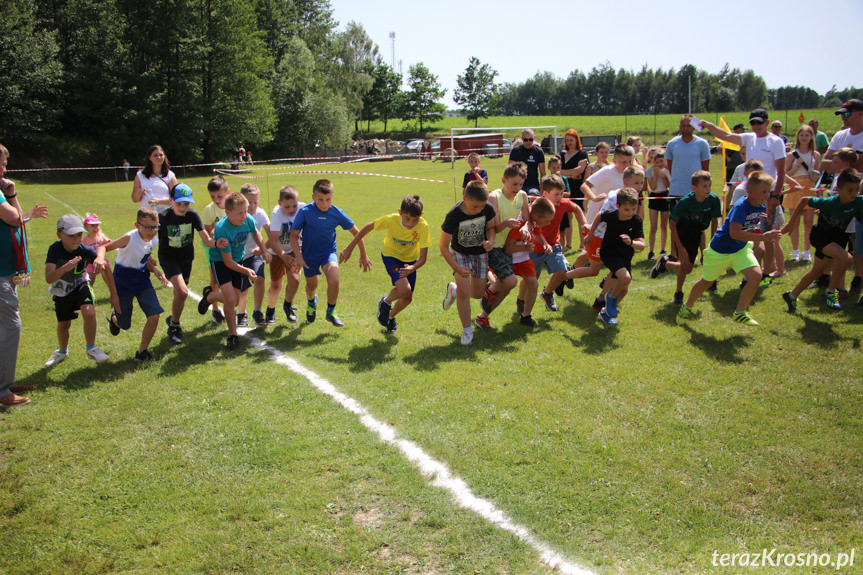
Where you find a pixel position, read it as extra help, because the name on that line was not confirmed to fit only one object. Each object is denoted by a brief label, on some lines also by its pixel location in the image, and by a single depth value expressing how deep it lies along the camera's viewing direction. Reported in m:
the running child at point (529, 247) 6.71
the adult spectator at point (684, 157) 8.91
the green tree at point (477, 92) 90.56
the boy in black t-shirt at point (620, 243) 6.62
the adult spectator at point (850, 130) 7.78
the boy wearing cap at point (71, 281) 5.55
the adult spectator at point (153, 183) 8.40
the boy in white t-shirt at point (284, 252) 7.06
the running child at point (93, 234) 6.36
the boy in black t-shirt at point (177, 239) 6.69
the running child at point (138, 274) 6.16
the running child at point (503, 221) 6.68
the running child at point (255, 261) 7.12
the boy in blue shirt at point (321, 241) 6.85
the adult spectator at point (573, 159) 10.14
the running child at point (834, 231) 6.69
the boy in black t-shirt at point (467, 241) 6.17
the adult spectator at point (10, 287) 5.02
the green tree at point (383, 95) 86.38
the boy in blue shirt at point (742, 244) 6.38
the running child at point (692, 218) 7.05
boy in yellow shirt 6.62
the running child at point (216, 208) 7.33
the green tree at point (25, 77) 39.22
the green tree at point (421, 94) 87.38
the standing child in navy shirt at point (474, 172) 10.51
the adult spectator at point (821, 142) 11.29
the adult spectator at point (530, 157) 10.42
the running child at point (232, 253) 6.40
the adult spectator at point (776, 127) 10.57
